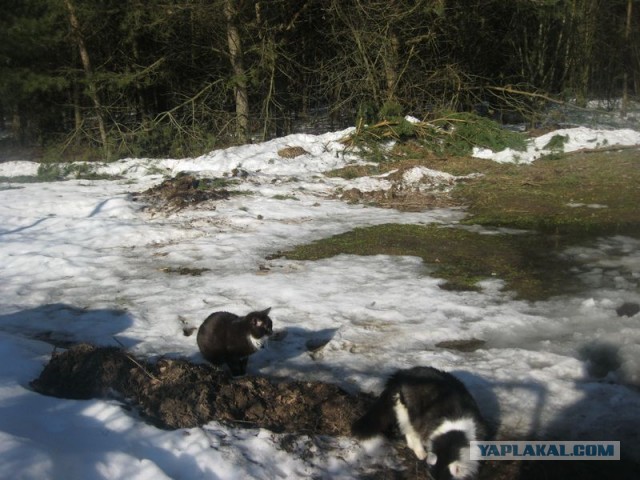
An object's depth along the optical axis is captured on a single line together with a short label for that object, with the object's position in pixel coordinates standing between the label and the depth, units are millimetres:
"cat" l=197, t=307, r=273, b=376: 4477
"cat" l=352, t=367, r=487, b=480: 3266
